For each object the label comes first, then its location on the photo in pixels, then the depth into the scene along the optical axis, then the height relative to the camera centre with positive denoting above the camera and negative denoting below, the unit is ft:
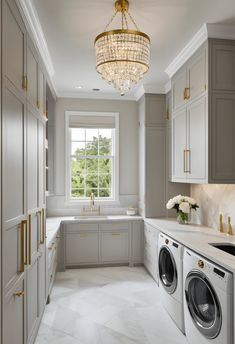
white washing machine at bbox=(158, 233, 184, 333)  8.70 -3.41
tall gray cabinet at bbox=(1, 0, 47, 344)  5.27 -0.19
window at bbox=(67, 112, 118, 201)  15.72 +1.12
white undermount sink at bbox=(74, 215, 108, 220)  14.58 -2.20
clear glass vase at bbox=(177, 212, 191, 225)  12.12 -1.85
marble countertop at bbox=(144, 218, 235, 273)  6.75 -2.03
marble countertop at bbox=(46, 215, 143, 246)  13.12 -2.21
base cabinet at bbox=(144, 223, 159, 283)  12.28 -3.45
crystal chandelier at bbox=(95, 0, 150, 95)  6.89 +3.05
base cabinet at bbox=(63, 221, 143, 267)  14.05 -3.44
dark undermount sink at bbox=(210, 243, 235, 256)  8.36 -2.13
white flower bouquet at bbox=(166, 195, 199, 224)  11.60 -1.27
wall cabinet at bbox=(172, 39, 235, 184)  8.83 +2.12
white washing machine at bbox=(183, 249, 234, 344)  6.04 -3.08
